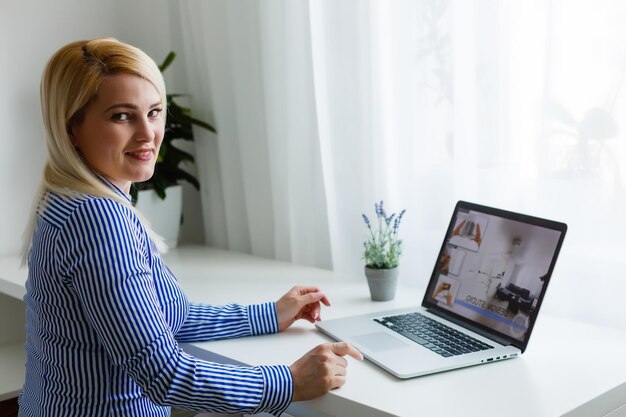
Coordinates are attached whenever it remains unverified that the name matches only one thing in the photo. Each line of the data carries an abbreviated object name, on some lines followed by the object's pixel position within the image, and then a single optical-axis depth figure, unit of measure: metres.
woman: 1.09
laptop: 1.29
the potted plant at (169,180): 2.37
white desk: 1.09
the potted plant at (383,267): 1.67
